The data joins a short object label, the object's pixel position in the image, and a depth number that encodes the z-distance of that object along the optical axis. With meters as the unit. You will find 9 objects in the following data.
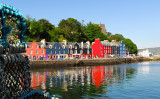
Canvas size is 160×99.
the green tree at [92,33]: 150.38
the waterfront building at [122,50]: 150.62
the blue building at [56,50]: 102.29
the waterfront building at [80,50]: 112.19
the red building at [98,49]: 123.69
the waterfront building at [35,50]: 96.50
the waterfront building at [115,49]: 138.62
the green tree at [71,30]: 132.62
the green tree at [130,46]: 186.88
